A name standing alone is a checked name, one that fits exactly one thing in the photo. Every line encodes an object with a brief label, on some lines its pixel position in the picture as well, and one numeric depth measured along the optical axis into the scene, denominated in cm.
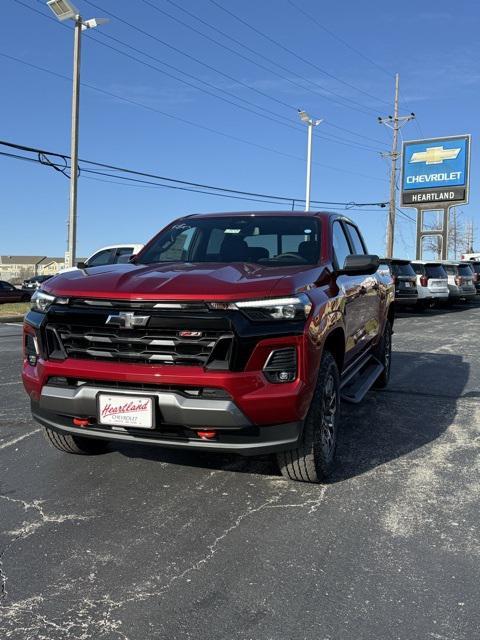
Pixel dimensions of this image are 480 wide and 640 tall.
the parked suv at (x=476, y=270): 2610
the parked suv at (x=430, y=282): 1883
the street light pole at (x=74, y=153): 1806
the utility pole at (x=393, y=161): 3869
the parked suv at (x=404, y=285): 1805
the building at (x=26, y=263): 10394
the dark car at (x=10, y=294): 2991
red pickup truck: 313
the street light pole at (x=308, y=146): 2906
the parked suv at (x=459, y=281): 2142
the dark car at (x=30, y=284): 3507
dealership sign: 3444
